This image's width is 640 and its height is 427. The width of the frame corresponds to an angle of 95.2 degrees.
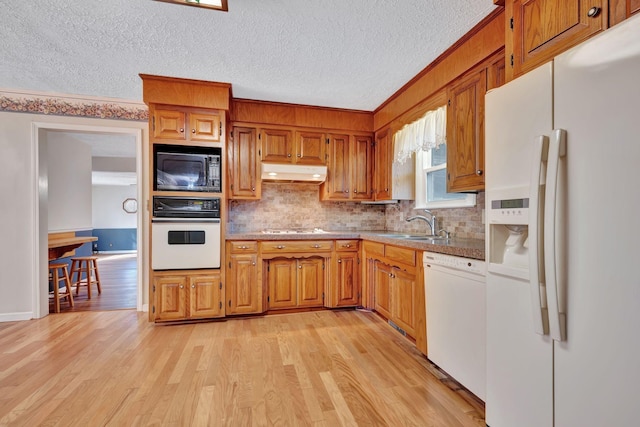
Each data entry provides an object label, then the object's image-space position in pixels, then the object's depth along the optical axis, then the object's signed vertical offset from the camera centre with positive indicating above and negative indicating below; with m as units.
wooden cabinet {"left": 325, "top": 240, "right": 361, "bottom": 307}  3.38 -0.77
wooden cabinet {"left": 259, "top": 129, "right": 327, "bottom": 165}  3.46 +0.78
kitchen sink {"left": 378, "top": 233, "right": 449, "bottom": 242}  2.60 -0.26
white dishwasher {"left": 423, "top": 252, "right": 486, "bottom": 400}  1.65 -0.67
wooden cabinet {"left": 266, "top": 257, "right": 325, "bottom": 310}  3.27 -0.81
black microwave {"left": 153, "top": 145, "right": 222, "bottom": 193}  2.96 +0.44
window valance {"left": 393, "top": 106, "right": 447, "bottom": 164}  2.54 +0.74
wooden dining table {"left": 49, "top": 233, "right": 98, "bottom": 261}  3.84 -0.46
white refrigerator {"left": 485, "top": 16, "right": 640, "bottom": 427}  0.91 -0.10
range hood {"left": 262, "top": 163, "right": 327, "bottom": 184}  3.41 +0.45
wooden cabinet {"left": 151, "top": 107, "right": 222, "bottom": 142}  2.95 +0.89
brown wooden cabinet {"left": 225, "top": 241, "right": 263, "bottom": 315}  3.14 -0.75
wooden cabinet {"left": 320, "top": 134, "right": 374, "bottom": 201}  3.69 +0.54
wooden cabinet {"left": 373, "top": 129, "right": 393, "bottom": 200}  3.44 +0.56
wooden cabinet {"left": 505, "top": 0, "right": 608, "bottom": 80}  1.17 +0.83
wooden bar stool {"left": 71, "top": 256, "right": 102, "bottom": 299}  4.15 -0.96
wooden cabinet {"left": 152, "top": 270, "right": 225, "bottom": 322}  2.96 -0.87
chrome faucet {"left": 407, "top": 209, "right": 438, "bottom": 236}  2.94 -0.11
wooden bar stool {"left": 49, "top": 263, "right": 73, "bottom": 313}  3.53 -0.92
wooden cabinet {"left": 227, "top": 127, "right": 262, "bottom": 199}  3.38 +0.53
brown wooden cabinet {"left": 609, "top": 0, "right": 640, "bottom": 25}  1.04 +0.74
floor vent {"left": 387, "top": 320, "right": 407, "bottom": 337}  2.68 -1.13
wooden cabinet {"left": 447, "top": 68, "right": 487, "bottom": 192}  2.06 +0.58
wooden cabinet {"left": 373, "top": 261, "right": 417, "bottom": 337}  2.45 -0.79
